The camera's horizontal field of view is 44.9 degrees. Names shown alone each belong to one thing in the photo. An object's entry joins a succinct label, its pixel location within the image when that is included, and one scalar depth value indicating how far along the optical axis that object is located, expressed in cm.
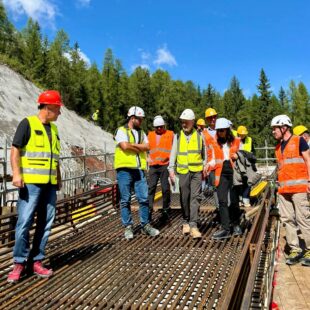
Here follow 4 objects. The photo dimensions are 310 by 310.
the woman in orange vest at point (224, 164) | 576
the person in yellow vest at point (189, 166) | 602
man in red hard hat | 405
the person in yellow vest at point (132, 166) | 586
